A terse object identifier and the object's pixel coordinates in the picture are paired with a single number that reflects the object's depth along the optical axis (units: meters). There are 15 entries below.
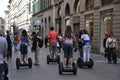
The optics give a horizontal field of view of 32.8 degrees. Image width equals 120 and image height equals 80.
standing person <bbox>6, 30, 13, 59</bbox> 12.02
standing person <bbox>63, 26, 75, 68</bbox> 8.00
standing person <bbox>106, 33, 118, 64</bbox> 11.11
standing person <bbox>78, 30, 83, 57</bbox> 9.38
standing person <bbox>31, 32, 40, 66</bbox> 9.88
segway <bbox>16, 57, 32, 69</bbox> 9.11
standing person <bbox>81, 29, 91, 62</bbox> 9.21
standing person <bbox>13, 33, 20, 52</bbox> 14.26
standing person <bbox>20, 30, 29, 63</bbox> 9.25
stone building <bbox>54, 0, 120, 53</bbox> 14.47
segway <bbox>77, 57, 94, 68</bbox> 9.26
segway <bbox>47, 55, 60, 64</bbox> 10.55
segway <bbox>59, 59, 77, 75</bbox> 7.90
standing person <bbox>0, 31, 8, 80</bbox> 4.89
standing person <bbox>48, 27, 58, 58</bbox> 10.45
